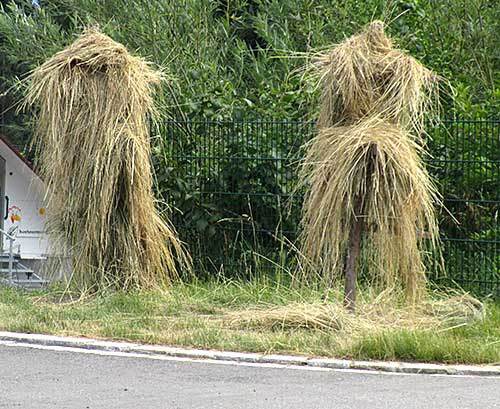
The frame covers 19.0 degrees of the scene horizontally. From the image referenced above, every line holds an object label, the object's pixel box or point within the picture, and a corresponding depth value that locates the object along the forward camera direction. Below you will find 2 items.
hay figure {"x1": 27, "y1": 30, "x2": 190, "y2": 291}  15.87
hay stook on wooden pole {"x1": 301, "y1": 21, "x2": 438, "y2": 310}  13.63
